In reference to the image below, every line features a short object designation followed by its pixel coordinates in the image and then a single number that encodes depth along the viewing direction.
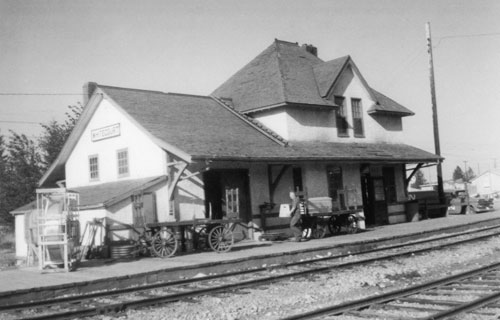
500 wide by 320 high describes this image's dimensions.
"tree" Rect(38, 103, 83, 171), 34.47
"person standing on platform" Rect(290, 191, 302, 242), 17.06
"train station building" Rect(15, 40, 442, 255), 16.92
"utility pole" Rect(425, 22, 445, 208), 28.22
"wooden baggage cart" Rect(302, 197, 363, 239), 18.27
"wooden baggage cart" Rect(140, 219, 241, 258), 15.15
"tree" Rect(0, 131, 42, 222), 30.98
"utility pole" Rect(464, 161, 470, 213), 29.57
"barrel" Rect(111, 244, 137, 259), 15.29
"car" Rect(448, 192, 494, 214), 29.73
